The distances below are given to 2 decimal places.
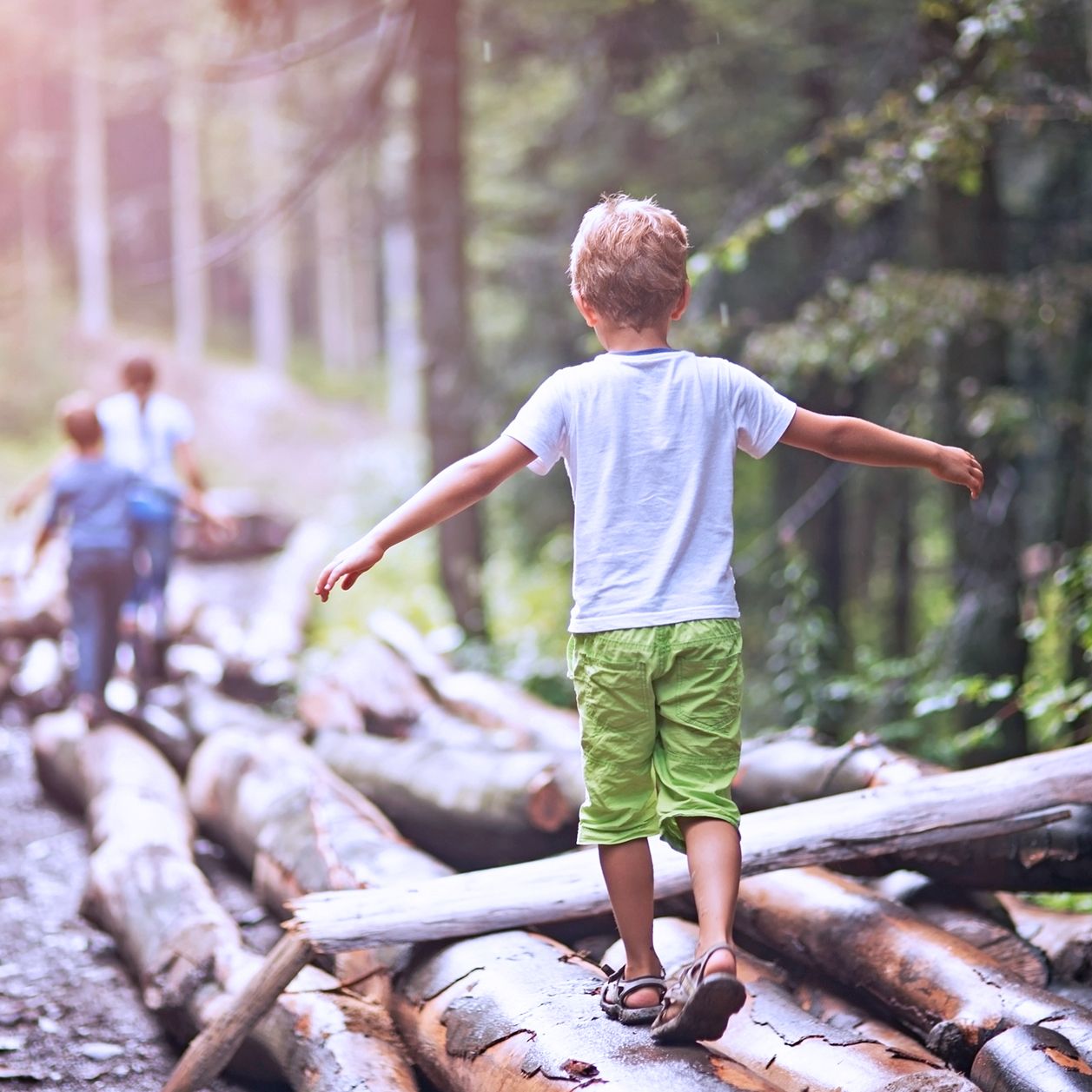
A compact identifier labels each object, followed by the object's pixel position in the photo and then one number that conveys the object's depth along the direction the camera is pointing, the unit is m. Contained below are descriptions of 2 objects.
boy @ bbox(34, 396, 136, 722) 8.09
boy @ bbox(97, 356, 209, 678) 8.99
